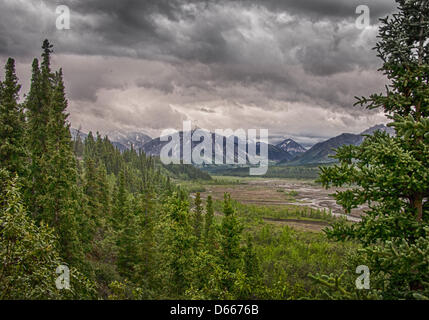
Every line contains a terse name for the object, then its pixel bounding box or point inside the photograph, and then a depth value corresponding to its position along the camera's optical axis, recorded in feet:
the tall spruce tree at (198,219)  127.39
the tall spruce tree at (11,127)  58.39
